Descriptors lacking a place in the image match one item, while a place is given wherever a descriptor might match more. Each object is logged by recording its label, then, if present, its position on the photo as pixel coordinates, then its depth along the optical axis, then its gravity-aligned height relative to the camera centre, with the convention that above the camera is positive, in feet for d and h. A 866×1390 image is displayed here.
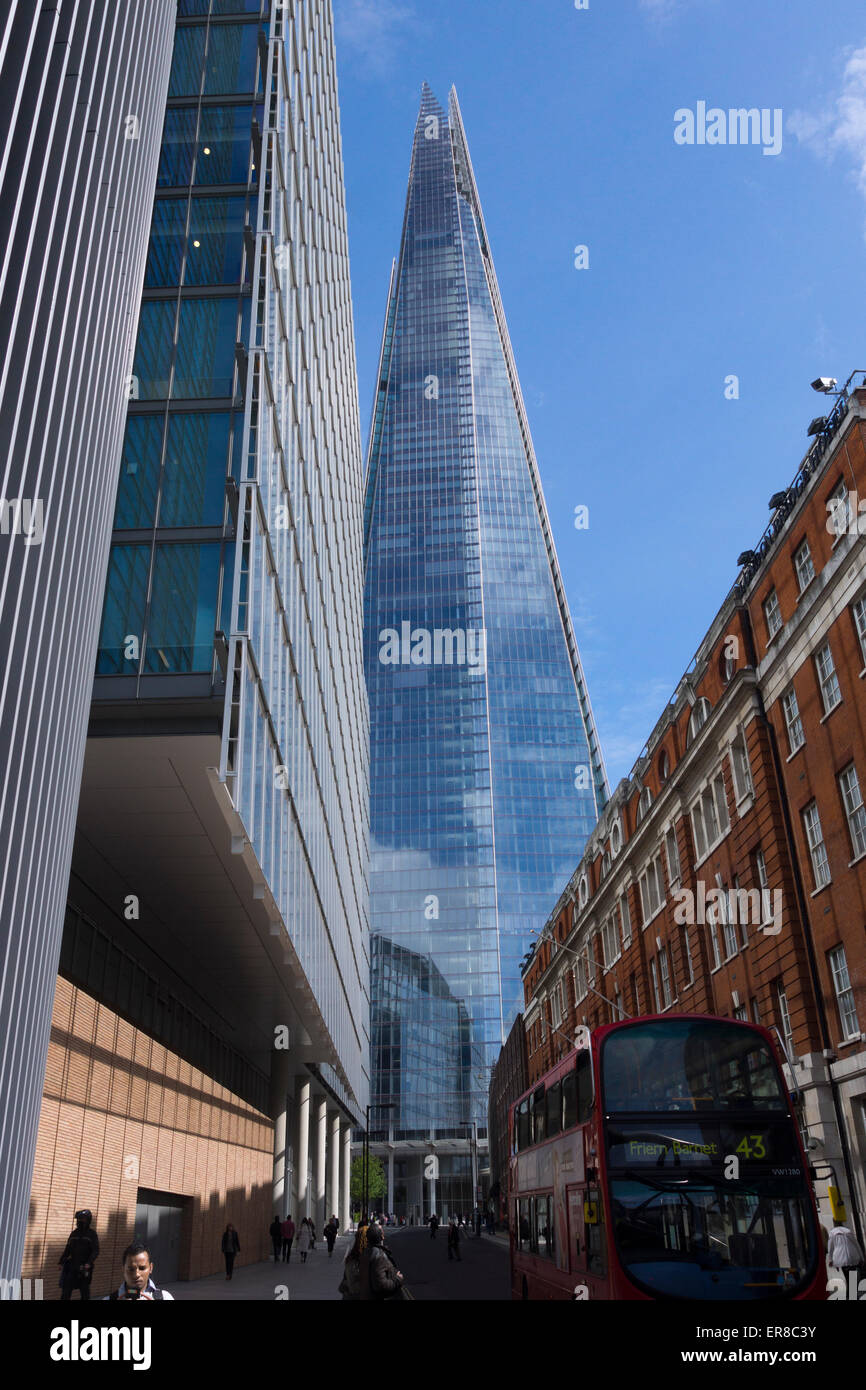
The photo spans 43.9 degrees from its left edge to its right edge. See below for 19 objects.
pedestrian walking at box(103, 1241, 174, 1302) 22.16 -0.68
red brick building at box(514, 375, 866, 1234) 82.69 +34.82
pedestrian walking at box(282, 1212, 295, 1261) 128.88 -0.27
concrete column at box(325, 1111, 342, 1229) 233.55 +11.29
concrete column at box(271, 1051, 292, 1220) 146.52 +12.53
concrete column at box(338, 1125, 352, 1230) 253.65 +7.76
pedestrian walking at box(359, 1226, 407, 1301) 34.30 -1.37
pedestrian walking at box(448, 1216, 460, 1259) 132.67 -1.12
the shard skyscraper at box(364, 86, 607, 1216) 438.40 +204.26
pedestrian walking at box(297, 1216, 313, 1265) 132.96 -0.76
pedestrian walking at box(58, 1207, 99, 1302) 49.78 -0.88
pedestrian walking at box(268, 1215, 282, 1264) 126.21 -0.01
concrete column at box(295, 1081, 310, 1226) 172.72 +12.66
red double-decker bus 42.04 +1.78
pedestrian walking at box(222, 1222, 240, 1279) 92.58 -0.82
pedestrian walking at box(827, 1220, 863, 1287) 63.05 -1.97
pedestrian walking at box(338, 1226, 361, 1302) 37.06 -1.49
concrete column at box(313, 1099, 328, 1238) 200.54 +10.06
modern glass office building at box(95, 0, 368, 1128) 64.13 +50.95
